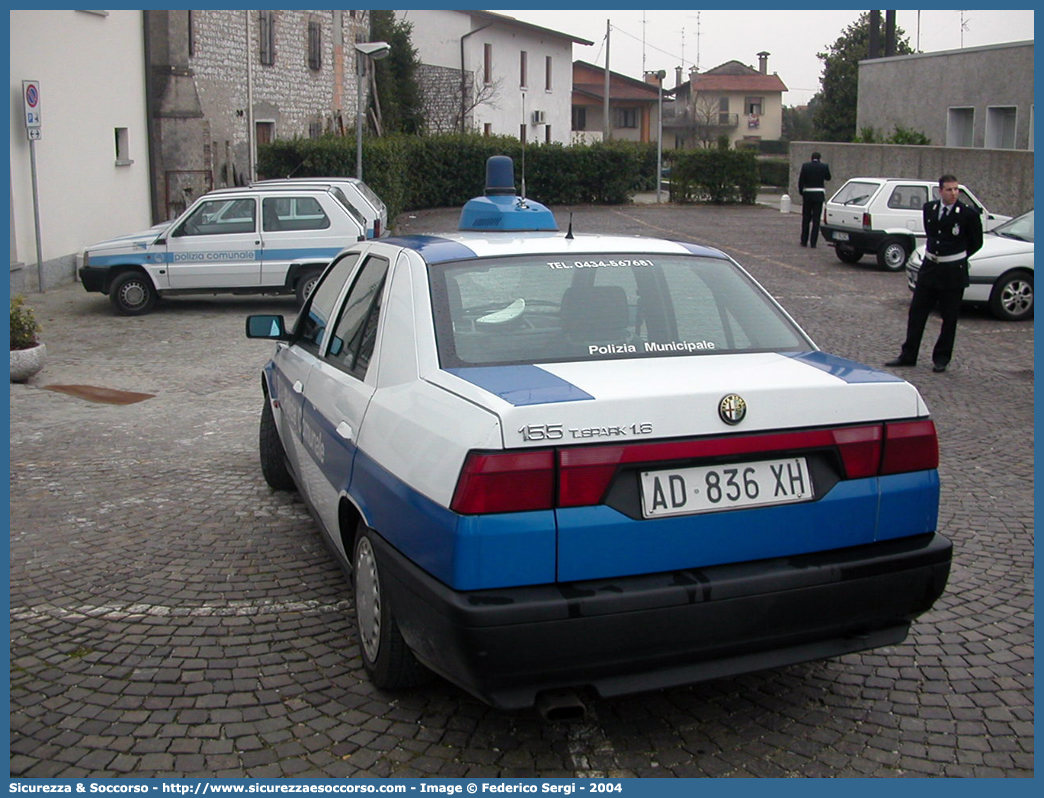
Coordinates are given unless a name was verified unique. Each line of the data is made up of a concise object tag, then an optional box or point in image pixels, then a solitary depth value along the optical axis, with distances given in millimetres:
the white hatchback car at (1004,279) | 14273
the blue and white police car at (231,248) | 15242
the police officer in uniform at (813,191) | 24844
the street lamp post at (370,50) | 20781
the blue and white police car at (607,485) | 3295
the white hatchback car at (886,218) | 20141
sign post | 16562
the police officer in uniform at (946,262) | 10500
